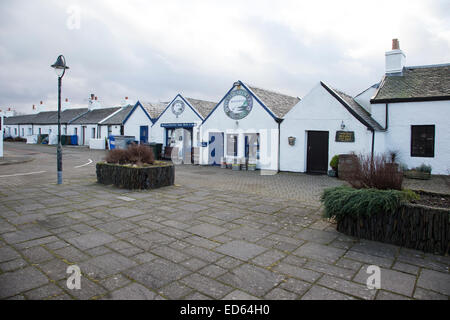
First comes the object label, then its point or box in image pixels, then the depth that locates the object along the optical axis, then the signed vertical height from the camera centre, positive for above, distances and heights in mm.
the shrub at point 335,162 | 13383 -590
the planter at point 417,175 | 12750 -1057
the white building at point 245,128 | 15789 +1089
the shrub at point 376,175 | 5512 -474
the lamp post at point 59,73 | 9805 +2335
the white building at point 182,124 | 20234 +1575
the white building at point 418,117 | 13305 +1432
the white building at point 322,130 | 13352 +832
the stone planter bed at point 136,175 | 9453 -921
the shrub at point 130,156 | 10602 -326
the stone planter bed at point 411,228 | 4551 -1246
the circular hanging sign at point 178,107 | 21056 +2740
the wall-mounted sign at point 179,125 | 20312 +1515
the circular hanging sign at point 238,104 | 16516 +2390
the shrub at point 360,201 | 4930 -876
